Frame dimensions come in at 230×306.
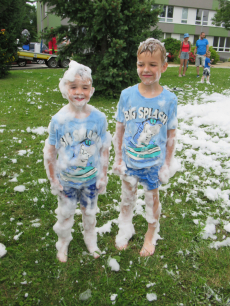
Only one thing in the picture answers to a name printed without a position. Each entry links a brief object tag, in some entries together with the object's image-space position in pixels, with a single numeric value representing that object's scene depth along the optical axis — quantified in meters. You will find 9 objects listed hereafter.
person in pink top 11.77
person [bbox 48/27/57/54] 7.89
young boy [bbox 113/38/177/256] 2.16
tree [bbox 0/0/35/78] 12.09
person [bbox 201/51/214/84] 11.03
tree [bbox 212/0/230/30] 22.17
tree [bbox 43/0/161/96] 6.99
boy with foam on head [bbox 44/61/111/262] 2.05
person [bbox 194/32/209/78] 11.73
